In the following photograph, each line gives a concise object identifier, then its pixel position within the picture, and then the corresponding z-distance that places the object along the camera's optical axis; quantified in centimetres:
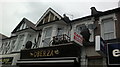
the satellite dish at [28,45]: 943
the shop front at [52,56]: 645
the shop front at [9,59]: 949
